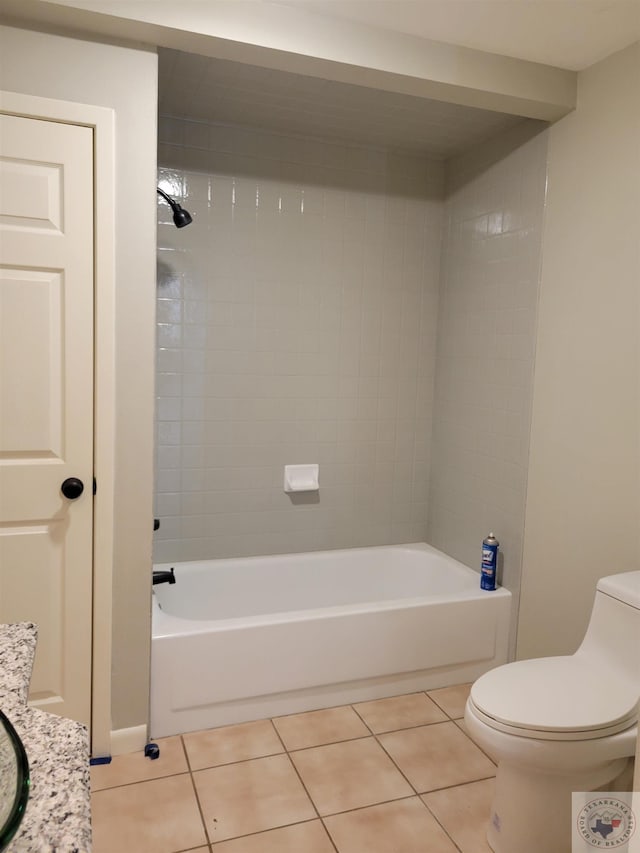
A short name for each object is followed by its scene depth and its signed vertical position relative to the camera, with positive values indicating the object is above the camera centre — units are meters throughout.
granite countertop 0.63 -0.48
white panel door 1.91 -0.11
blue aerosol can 2.76 -0.82
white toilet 1.64 -0.92
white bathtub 2.31 -1.09
